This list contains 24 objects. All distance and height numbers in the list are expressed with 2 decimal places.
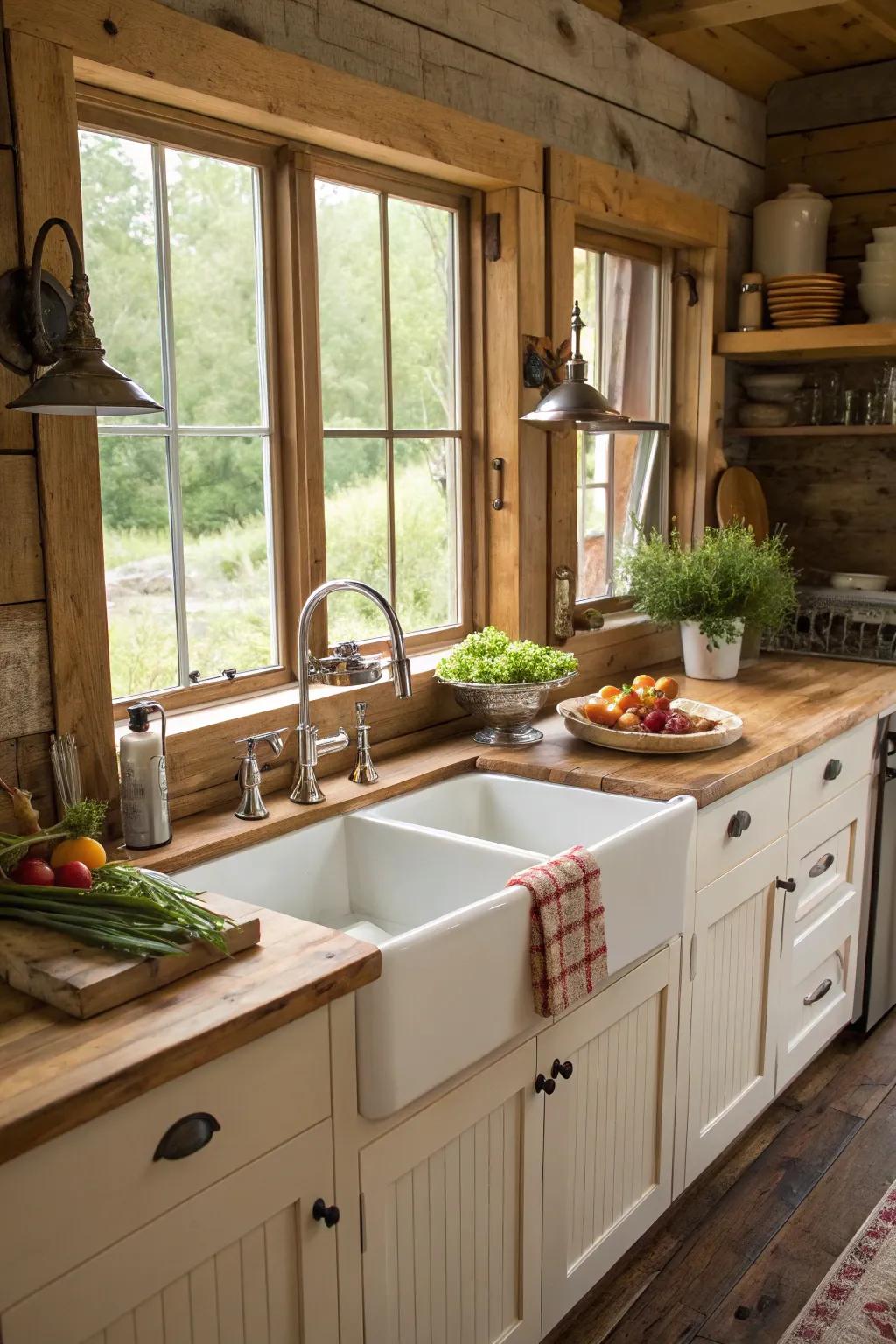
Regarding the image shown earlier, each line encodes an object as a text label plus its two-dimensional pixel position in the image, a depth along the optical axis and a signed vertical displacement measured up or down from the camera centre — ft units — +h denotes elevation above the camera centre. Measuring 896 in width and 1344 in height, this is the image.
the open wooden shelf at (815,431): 11.40 +0.07
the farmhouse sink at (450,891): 5.14 -2.39
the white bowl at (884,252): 11.13 +1.70
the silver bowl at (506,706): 8.25 -1.80
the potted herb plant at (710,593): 10.35 -1.30
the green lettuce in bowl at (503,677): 8.27 -1.59
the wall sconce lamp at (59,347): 5.03 +0.43
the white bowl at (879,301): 11.17 +1.26
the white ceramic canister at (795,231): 11.64 +1.99
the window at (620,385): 10.50 +0.51
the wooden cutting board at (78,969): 4.45 -1.96
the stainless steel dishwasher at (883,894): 10.16 -3.80
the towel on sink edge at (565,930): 5.79 -2.36
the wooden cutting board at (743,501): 11.97 -0.61
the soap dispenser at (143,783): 6.00 -1.67
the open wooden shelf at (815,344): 10.89 +0.87
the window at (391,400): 7.95 +0.29
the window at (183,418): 6.57 +0.15
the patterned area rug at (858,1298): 6.91 -5.03
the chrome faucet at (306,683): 6.81 -1.34
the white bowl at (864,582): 11.87 -1.40
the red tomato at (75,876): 5.16 -1.81
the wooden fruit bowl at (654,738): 8.13 -2.00
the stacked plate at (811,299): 11.41 +1.30
